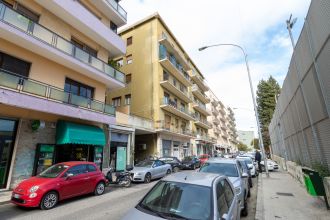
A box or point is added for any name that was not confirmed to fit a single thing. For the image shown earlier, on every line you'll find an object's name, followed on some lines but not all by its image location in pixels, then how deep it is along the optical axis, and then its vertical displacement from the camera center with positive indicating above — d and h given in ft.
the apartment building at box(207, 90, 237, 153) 206.08 +40.68
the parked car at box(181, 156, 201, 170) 73.15 -0.46
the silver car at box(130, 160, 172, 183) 46.70 -1.83
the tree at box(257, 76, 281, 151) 151.74 +42.21
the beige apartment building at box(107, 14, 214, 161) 86.28 +32.62
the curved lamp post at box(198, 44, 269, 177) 55.33 +19.90
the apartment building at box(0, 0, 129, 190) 36.47 +17.20
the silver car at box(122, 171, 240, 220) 11.46 -2.30
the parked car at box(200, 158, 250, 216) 22.89 -1.30
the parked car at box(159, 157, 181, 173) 67.73 -0.03
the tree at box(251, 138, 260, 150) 313.22 +24.46
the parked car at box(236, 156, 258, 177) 53.62 -2.68
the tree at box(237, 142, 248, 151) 381.46 +23.95
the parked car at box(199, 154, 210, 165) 87.60 +1.37
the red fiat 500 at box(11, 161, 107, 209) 25.14 -2.64
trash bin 23.53 -2.89
